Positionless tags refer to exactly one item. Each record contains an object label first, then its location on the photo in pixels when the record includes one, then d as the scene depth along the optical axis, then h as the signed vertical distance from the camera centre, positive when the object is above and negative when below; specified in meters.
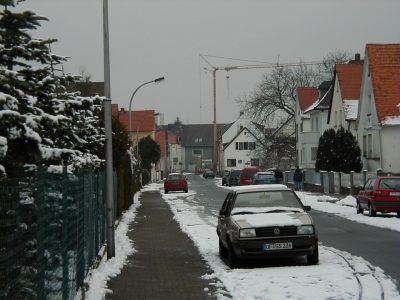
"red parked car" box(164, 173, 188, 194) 53.97 -0.66
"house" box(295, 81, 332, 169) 67.12 +5.25
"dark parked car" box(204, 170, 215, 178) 110.11 -0.08
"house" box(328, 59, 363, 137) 55.12 +6.04
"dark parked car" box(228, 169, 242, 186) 64.23 -0.37
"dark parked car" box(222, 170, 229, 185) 69.43 -0.68
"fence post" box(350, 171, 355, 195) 40.03 -0.69
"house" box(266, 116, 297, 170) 77.01 +2.34
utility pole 14.54 +0.81
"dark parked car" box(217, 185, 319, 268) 12.41 -1.06
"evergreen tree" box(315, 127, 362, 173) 46.94 +1.23
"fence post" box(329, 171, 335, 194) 45.84 -0.73
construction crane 126.44 +18.55
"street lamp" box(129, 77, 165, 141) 40.53 +5.40
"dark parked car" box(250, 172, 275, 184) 48.44 -0.39
